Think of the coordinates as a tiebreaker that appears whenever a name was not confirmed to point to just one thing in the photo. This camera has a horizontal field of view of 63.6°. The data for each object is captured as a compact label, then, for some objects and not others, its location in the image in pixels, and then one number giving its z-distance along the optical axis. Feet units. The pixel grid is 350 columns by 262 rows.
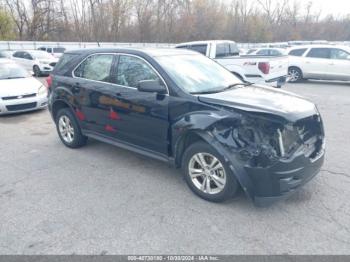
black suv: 9.41
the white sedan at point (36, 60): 53.52
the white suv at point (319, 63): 39.81
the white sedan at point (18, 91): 24.06
